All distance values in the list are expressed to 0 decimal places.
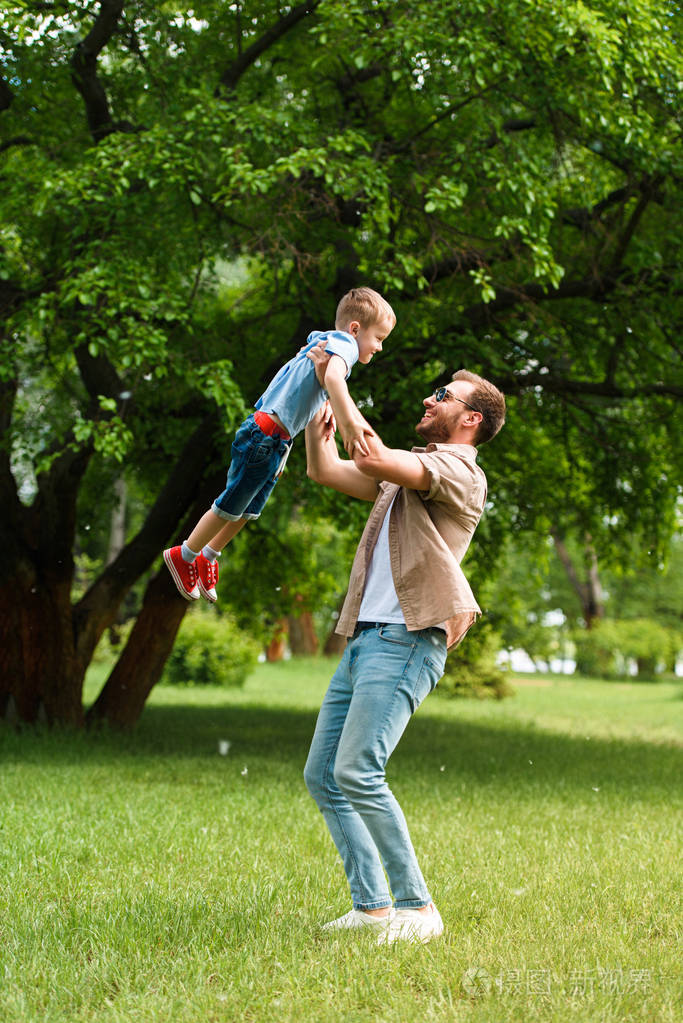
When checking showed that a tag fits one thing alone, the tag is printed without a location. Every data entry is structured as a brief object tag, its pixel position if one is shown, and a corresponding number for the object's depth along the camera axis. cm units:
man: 411
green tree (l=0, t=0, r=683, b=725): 936
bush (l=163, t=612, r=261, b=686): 2670
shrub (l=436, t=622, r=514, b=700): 2584
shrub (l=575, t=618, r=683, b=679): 3884
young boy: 393
